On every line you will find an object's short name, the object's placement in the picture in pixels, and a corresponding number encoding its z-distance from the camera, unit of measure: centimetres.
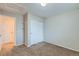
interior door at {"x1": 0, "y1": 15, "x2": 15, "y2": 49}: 210
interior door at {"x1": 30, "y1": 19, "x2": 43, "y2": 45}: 234
